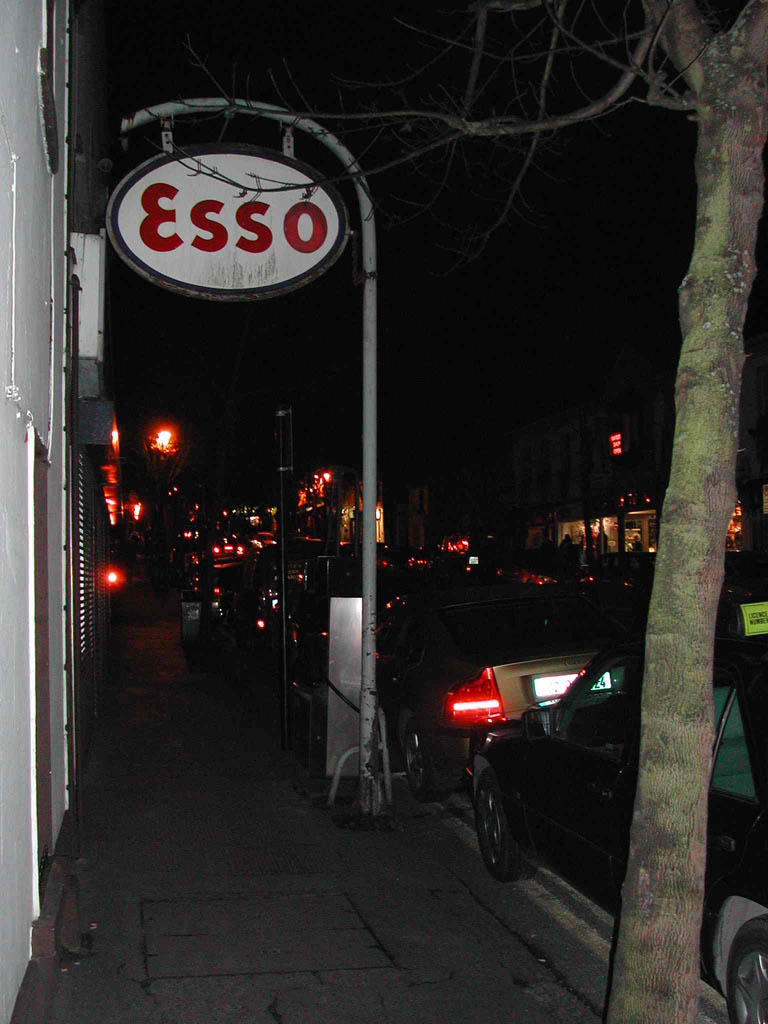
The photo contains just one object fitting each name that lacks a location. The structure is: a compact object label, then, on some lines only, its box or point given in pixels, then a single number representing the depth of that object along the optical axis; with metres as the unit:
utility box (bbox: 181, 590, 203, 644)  21.88
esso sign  7.52
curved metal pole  8.34
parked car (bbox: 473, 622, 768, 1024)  4.12
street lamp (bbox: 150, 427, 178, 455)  32.62
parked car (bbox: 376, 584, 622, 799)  8.07
